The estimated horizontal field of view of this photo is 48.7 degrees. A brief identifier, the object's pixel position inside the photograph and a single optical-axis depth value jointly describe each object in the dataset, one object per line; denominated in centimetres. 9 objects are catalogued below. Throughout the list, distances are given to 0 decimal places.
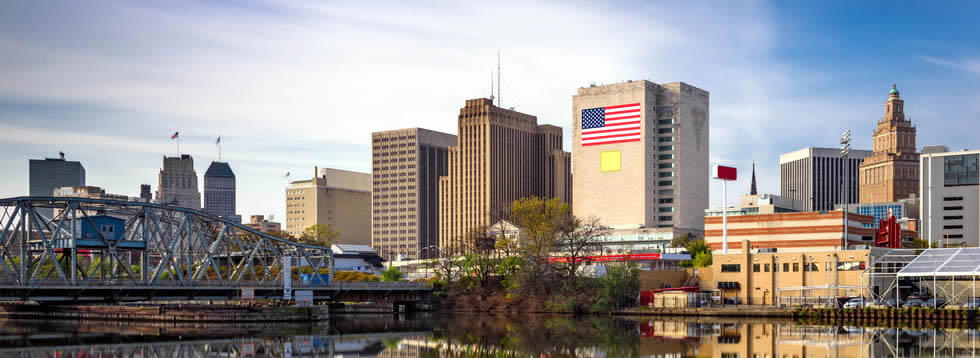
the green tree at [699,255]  17188
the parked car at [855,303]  12325
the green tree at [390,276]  19512
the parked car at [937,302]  12112
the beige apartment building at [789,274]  13312
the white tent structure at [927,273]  12288
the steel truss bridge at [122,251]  11719
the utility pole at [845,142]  14276
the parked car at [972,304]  11623
